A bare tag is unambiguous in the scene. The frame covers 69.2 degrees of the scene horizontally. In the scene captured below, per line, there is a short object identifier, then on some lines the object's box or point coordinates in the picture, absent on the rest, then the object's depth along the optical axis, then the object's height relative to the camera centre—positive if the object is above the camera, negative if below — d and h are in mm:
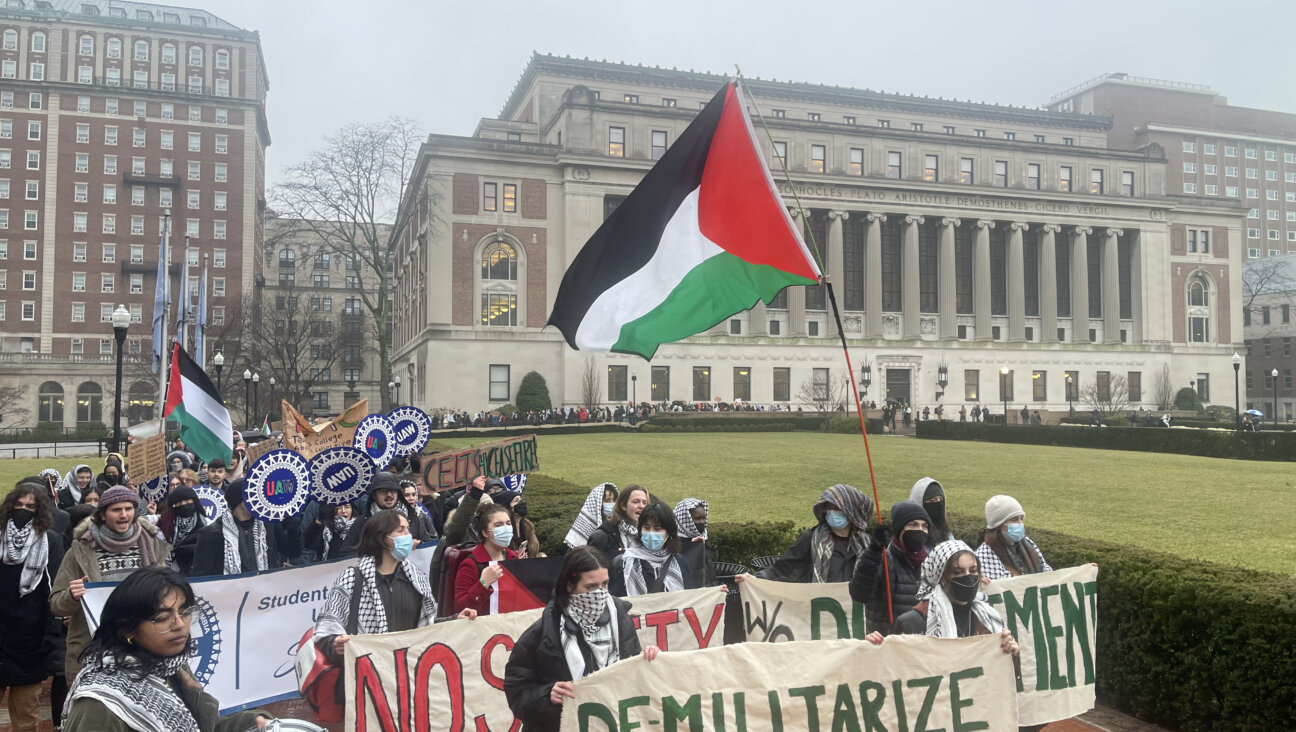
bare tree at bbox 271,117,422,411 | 54375 +12354
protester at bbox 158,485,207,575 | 9531 -1320
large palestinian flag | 7121 +1193
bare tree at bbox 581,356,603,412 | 67938 +851
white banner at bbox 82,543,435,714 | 7586 -1928
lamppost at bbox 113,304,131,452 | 20875 +1652
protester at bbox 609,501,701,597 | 6910 -1223
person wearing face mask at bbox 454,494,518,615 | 6898 -1197
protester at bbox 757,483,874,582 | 6992 -1146
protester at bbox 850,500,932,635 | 6207 -1147
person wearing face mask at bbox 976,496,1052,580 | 6492 -1058
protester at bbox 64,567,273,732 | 3404 -1029
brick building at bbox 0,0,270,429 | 94688 +23516
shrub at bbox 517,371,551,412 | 67175 +332
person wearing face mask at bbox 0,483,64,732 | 7172 -1615
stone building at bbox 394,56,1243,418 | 70188 +12309
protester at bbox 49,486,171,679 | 6887 -1167
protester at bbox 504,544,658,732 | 4730 -1269
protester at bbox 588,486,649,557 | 8078 -1097
